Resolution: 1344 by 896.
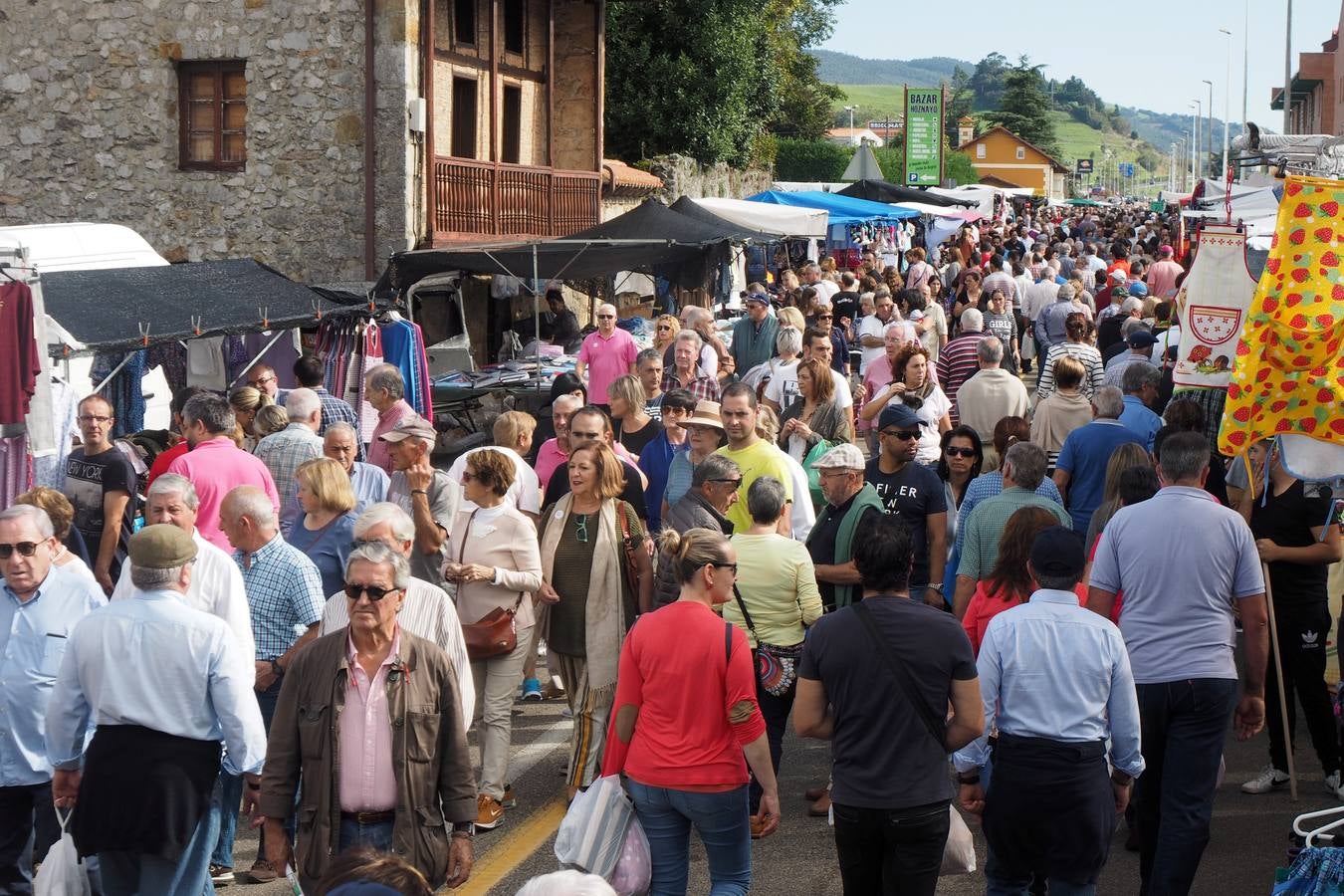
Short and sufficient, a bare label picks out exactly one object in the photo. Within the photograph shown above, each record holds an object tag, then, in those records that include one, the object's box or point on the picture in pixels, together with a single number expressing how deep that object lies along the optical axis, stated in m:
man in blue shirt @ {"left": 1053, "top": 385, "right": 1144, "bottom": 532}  8.92
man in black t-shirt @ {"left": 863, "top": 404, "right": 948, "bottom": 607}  8.00
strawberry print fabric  5.93
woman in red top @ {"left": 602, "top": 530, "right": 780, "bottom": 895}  5.26
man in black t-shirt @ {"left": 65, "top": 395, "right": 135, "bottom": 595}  8.38
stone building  19.22
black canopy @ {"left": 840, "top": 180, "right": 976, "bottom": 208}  31.67
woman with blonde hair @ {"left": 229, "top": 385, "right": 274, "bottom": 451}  10.04
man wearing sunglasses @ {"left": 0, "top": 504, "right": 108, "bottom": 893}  5.78
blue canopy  25.58
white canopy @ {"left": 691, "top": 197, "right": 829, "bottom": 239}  21.73
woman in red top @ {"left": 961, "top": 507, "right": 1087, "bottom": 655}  6.07
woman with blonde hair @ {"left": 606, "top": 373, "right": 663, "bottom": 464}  9.86
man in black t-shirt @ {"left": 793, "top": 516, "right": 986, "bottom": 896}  4.89
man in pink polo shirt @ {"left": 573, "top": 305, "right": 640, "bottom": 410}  13.95
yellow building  137.75
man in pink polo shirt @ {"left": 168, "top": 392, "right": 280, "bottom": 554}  7.77
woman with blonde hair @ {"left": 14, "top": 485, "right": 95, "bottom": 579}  6.77
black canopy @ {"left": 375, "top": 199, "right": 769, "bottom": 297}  16.84
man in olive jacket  4.84
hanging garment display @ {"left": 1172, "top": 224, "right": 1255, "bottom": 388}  8.80
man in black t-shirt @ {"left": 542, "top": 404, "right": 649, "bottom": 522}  8.22
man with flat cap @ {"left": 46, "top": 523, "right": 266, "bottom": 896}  5.18
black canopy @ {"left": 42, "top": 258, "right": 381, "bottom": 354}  10.16
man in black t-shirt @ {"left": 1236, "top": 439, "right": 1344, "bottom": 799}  7.29
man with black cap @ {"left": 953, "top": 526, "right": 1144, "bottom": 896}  5.18
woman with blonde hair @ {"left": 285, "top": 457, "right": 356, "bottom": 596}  6.96
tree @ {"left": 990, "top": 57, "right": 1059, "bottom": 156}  159.00
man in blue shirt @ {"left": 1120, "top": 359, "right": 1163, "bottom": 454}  9.77
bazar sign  46.44
